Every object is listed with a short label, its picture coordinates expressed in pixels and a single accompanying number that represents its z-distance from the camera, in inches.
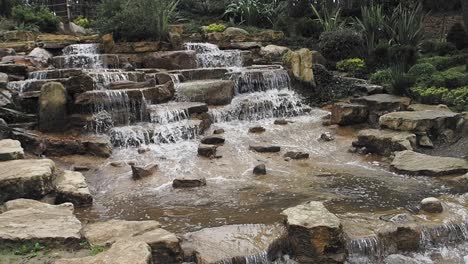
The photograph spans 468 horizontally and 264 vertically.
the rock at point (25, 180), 207.9
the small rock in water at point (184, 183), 263.3
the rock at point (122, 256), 142.0
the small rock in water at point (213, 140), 346.0
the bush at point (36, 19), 581.6
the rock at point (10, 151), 241.1
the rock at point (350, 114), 386.0
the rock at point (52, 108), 344.8
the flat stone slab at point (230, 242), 174.6
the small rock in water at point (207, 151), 319.6
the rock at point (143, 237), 167.5
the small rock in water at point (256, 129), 378.3
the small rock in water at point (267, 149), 331.0
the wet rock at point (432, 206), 214.4
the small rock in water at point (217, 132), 369.1
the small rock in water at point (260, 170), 284.8
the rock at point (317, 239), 178.9
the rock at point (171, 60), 497.7
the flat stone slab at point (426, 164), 273.9
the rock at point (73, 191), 228.9
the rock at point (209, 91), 419.5
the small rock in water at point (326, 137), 359.9
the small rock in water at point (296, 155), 318.0
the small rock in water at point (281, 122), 400.5
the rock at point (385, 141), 319.3
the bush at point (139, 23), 533.3
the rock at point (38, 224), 156.5
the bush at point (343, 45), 529.0
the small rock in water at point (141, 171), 279.9
